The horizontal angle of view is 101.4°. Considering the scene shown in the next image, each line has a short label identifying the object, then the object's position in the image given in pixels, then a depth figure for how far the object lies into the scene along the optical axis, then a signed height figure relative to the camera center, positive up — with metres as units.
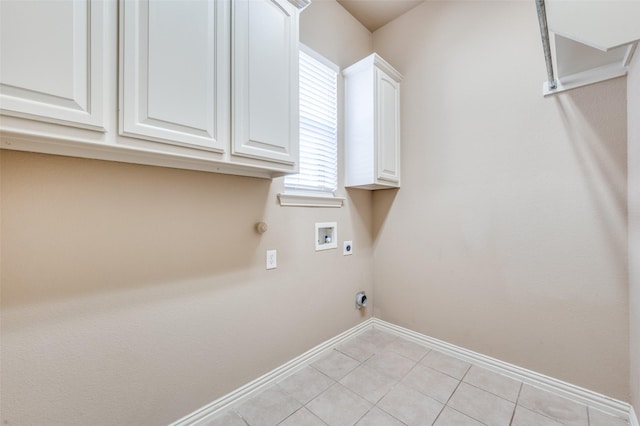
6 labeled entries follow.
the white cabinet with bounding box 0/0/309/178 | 0.79 +0.51
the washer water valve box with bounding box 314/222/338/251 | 2.11 -0.18
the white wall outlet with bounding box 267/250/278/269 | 1.77 -0.31
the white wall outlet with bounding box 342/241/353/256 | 2.34 -0.30
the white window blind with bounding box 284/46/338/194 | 2.04 +0.72
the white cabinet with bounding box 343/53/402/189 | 2.17 +0.77
